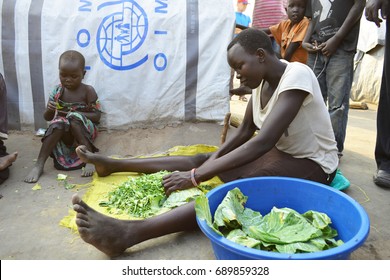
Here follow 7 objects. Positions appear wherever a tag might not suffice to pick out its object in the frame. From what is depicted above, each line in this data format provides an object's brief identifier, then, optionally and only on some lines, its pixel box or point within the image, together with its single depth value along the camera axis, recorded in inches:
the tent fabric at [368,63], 239.5
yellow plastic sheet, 84.4
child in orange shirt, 127.0
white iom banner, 137.3
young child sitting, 116.5
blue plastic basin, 51.4
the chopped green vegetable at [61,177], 109.7
